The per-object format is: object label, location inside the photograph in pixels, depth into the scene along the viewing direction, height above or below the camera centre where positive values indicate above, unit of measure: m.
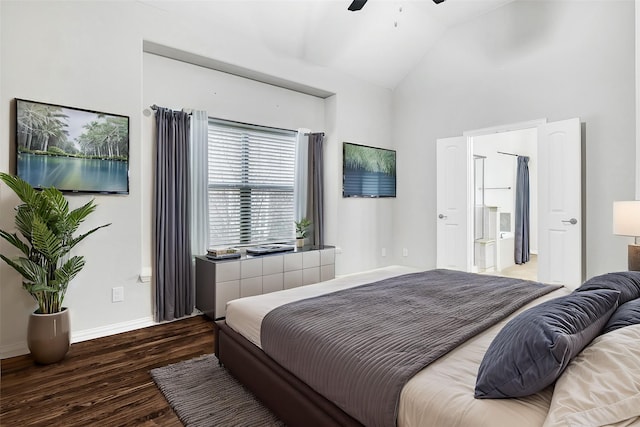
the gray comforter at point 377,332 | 1.29 -0.55
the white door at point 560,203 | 3.59 +0.09
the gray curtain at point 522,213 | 6.30 -0.03
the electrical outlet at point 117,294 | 3.10 -0.73
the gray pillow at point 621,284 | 1.54 -0.34
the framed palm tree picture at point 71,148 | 2.67 +0.53
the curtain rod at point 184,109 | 3.36 +1.04
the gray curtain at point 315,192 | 4.65 +0.27
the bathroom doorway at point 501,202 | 5.69 +0.19
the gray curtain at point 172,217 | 3.37 -0.05
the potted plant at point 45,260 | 2.40 -0.34
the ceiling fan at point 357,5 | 2.95 +1.80
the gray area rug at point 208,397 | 1.83 -1.09
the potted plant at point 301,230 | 4.45 -0.23
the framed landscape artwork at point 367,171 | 4.90 +0.60
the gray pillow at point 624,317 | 1.24 -0.39
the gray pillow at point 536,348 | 1.03 -0.43
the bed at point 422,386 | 0.99 -0.60
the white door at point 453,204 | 4.59 +0.10
